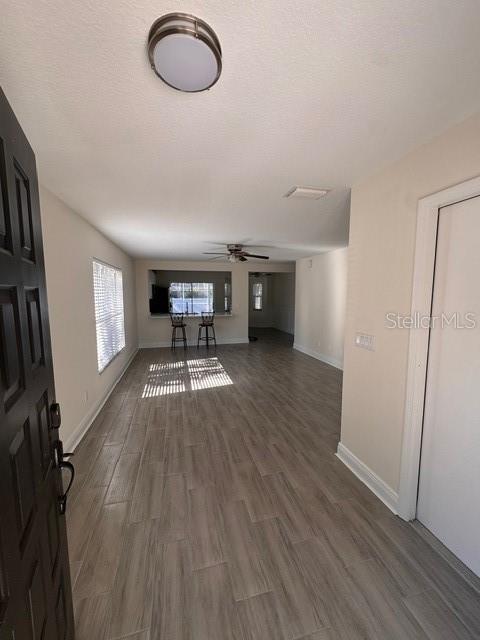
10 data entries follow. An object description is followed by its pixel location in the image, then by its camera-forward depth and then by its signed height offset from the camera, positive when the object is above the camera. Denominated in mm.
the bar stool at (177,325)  7457 -899
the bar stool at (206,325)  7641 -905
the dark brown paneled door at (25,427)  637 -397
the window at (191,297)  8945 -134
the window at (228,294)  8117 -24
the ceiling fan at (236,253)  4863 +758
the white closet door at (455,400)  1474 -631
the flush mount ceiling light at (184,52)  865 +837
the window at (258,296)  11227 -109
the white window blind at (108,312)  3748 -308
